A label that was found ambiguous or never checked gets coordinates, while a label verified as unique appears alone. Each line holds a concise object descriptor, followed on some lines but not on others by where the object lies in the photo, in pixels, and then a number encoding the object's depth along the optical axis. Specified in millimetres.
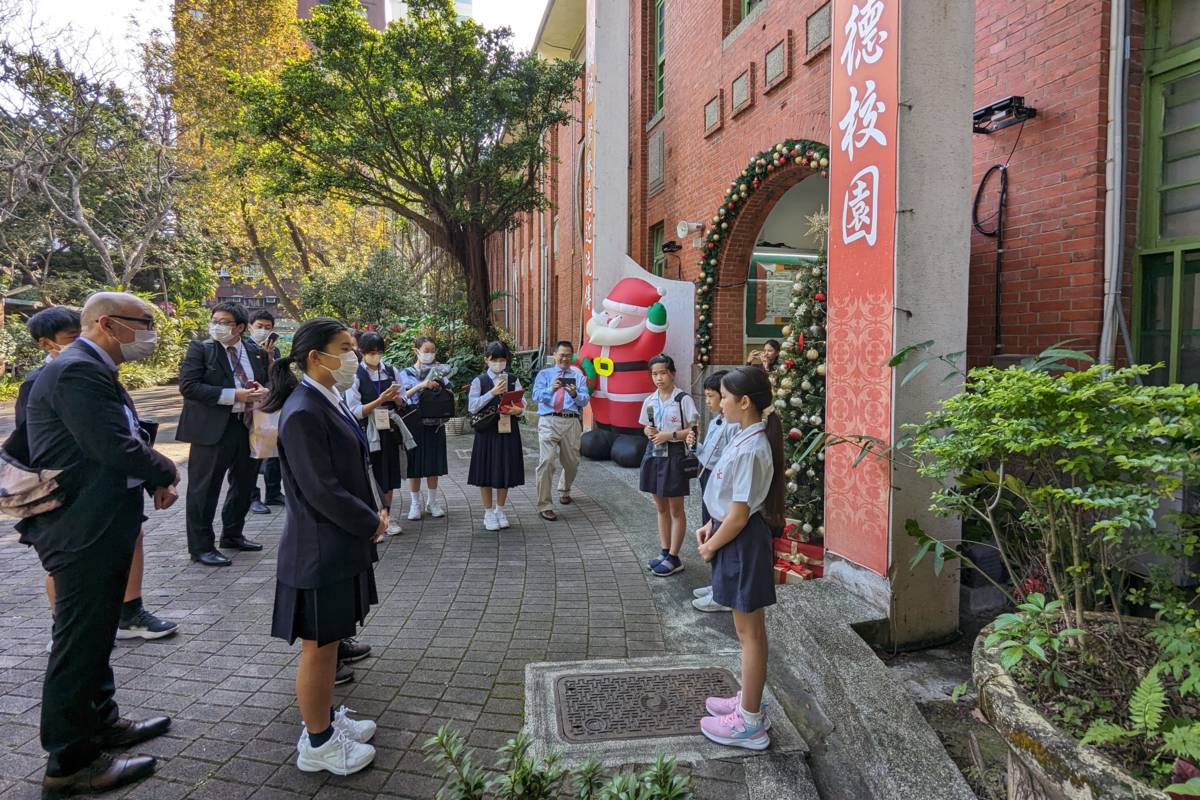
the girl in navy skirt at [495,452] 6359
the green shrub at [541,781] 1876
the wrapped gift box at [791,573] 4738
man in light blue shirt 6816
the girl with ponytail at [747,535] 2910
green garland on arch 7156
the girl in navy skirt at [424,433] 6603
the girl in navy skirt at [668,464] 5200
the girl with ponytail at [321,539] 2645
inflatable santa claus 9164
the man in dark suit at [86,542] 2596
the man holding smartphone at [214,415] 5303
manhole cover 3086
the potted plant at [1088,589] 1747
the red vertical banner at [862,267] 3711
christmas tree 4844
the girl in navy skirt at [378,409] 5910
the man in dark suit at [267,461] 6582
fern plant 1624
